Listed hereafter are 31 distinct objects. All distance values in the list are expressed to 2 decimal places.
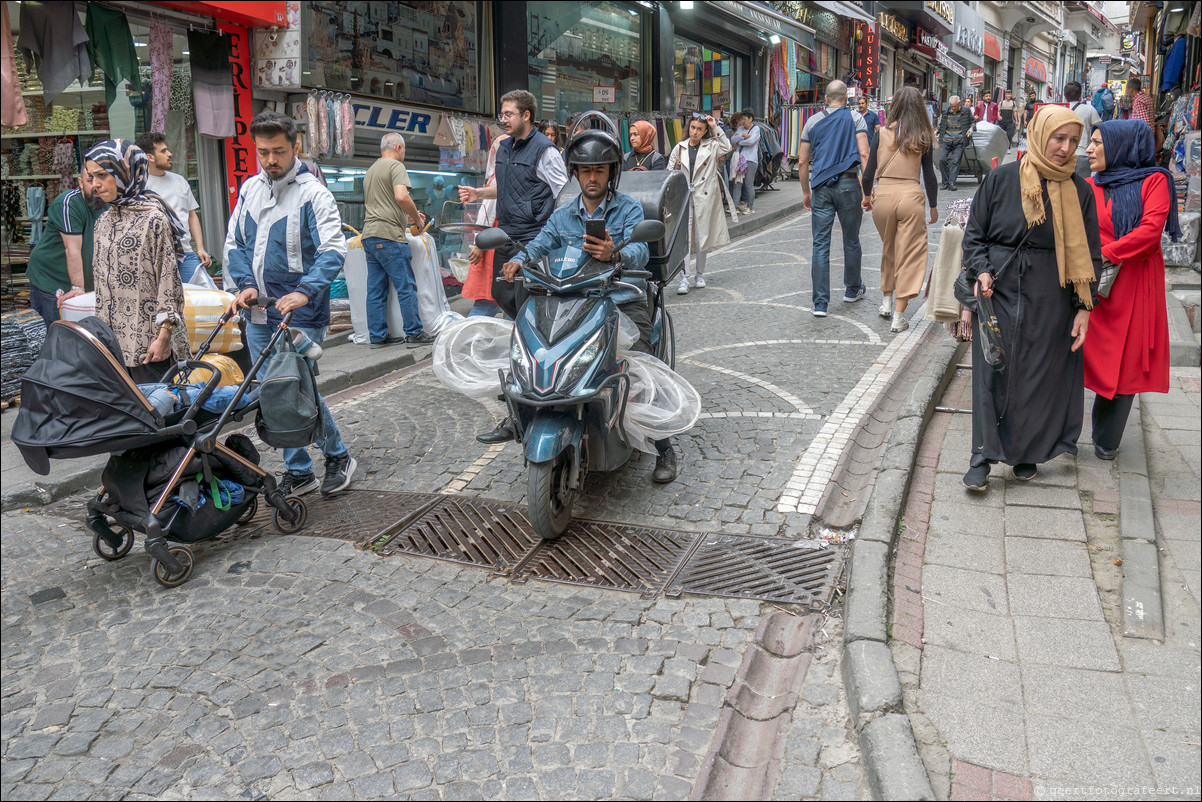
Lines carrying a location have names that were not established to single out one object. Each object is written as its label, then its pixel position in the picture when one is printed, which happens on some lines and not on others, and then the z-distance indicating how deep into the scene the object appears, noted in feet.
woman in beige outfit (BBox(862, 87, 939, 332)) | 27.17
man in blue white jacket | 17.08
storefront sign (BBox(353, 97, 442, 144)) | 38.34
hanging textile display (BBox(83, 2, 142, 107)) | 27.48
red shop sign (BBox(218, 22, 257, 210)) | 31.86
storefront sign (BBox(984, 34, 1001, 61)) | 150.82
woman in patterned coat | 17.03
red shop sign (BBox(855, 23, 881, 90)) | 100.37
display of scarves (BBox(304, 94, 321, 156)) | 34.27
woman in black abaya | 15.57
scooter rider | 16.63
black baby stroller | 13.79
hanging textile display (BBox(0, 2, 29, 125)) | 24.50
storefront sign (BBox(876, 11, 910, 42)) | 108.99
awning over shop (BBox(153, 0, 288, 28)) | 29.12
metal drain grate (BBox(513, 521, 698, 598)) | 14.57
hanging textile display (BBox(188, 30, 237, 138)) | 31.12
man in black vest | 22.93
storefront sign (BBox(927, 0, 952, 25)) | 115.85
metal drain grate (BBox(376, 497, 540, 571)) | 15.57
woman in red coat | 16.56
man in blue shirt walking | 30.07
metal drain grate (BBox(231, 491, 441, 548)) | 16.62
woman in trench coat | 35.63
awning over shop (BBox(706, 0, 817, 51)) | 67.10
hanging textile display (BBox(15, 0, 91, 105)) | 25.99
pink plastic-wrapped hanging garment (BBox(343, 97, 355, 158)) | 35.78
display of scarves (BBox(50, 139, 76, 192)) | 28.30
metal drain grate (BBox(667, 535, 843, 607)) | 13.99
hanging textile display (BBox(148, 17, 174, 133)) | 29.48
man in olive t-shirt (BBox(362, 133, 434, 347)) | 29.48
